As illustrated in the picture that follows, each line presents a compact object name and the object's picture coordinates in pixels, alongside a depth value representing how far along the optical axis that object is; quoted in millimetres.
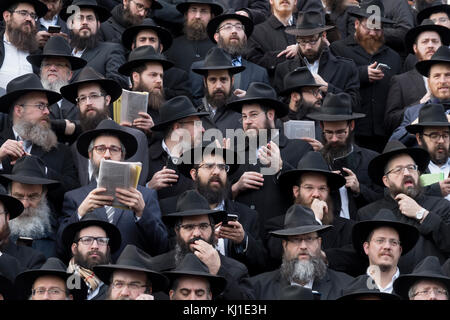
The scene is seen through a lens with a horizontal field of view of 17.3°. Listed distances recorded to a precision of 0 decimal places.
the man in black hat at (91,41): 16922
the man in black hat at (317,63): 17328
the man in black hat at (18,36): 16812
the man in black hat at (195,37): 17875
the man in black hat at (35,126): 15008
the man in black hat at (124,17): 17906
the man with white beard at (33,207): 14039
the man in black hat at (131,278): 12469
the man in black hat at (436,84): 16438
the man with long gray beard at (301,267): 13438
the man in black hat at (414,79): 17188
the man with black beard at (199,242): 13047
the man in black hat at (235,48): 17062
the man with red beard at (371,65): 17578
